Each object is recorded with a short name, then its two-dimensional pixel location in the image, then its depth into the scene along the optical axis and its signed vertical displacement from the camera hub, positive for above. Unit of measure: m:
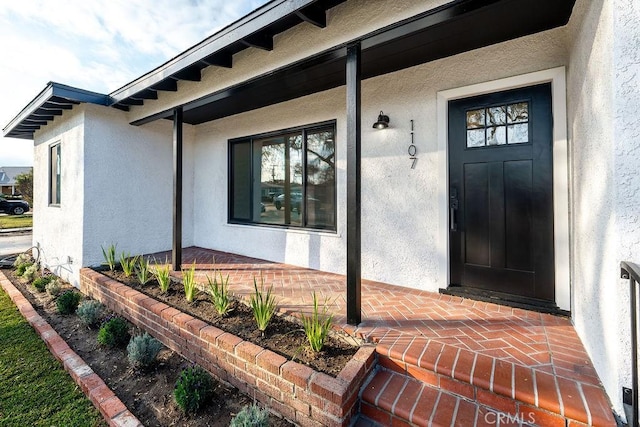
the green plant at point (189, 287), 3.68 -0.93
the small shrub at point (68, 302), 4.27 -1.30
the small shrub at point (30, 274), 5.94 -1.21
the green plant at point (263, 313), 2.84 -0.97
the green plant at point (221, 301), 3.26 -0.99
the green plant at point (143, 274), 4.34 -0.91
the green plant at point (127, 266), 4.76 -0.86
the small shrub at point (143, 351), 2.93 -1.40
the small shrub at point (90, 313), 3.85 -1.32
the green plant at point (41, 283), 5.33 -1.26
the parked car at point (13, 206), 20.64 +0.75
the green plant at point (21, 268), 6.39 -1.18
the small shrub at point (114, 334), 3.37 -1.41
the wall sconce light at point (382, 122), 4.11 +1.34
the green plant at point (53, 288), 4.96 -1.26
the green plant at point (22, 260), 6.79 -1.08
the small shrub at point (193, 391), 2.35 -1.47
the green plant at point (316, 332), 2.48 -1.03
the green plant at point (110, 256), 5.22 -0.76
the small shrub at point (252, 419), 1.99 -1.44
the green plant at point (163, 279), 4.06 -0.91
